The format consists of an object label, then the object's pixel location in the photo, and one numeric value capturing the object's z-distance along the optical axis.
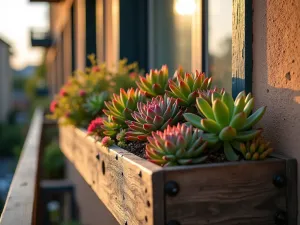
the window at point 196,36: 2.86
